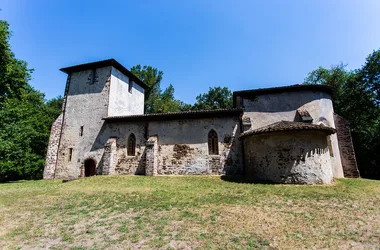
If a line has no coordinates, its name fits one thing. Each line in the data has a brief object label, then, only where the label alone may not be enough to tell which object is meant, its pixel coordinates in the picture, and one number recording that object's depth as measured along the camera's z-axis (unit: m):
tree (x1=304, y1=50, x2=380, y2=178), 22.42
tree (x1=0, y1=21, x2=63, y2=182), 16.80
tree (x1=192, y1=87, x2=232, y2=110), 35.69
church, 10.68
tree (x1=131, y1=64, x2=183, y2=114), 30.53
